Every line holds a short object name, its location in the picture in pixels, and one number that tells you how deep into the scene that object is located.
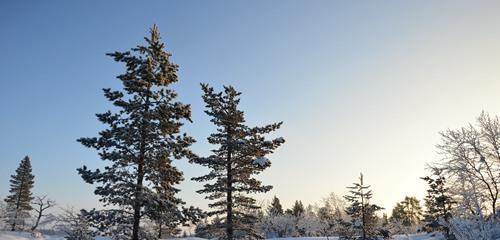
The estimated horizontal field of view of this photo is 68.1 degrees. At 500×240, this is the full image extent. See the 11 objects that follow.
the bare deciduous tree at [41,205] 53.88
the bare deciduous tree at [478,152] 24.50
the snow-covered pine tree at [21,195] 56.12
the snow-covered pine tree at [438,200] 42.00
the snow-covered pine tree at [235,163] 21.20
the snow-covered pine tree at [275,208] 108.10
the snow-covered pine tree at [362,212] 40.59
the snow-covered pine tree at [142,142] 16.09
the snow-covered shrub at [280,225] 97.46
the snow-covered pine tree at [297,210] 109.74
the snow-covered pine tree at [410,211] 98.93
